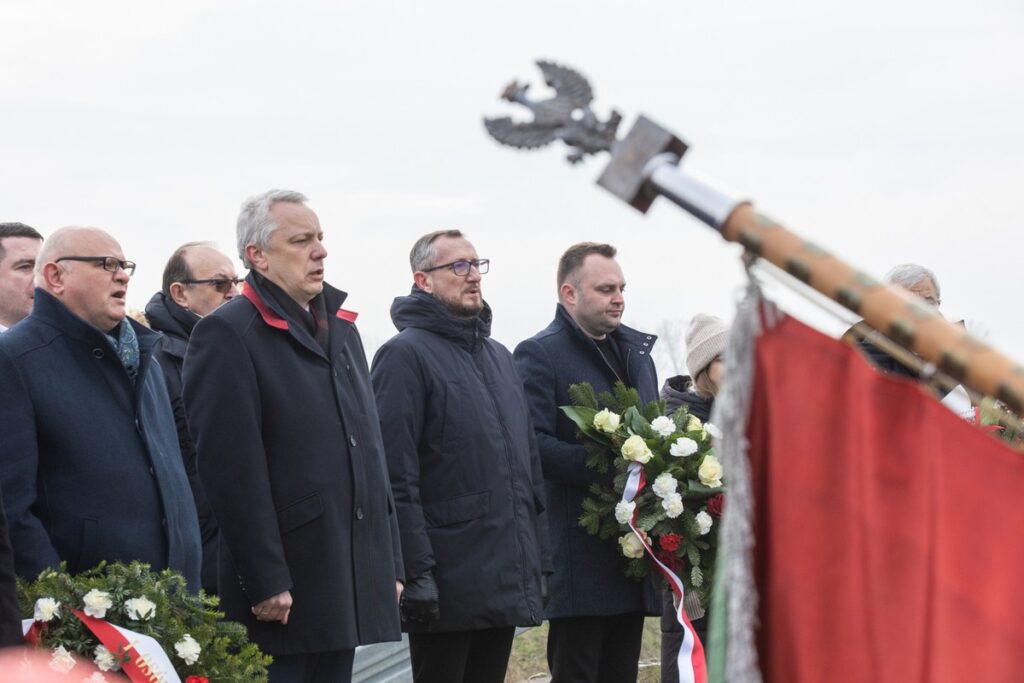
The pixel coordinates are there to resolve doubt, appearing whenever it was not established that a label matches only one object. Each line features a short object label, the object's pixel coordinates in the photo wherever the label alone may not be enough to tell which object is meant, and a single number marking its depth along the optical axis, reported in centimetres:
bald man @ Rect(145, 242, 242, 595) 1109
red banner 381
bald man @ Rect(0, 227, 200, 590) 891
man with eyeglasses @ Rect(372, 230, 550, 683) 1165
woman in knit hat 1409
